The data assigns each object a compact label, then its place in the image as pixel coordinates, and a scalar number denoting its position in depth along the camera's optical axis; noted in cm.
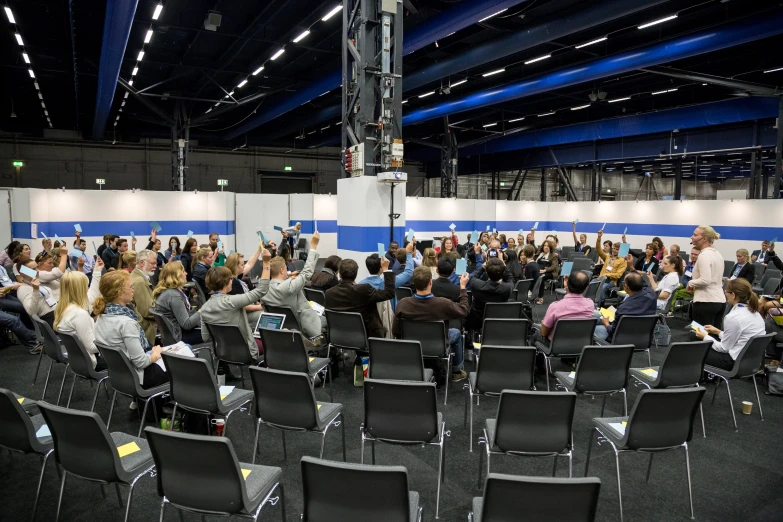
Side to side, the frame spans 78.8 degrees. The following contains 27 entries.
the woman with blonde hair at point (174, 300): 441
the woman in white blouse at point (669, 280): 629
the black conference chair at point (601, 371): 366
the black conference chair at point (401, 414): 286
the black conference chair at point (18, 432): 253
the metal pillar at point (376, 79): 680
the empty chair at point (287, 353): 398
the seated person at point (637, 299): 506
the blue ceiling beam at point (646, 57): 787
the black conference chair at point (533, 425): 270
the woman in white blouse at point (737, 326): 428
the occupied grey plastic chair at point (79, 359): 375
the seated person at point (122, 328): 351
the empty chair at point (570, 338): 457
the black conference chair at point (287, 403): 295
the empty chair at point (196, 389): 319
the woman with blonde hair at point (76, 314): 395
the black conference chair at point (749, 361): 407
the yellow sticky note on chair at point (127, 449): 270
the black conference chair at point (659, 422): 272
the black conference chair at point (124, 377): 338
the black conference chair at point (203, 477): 212
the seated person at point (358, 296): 480
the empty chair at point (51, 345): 427
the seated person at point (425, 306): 448
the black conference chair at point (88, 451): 232
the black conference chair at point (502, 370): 359
